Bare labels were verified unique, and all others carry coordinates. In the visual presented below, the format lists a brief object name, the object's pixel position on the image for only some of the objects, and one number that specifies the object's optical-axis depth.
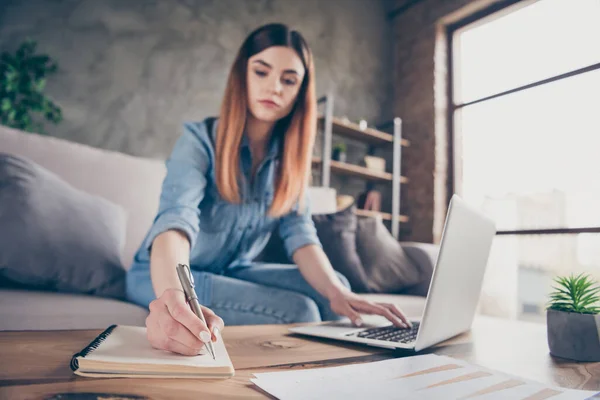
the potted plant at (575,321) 0.64
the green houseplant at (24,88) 2.19
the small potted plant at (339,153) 3.50
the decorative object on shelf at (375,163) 3.64
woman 0.99
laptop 0.61
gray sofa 0.95
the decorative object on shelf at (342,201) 3.35
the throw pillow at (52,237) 1.04
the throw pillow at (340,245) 1.82
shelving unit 3.30
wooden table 0.40
